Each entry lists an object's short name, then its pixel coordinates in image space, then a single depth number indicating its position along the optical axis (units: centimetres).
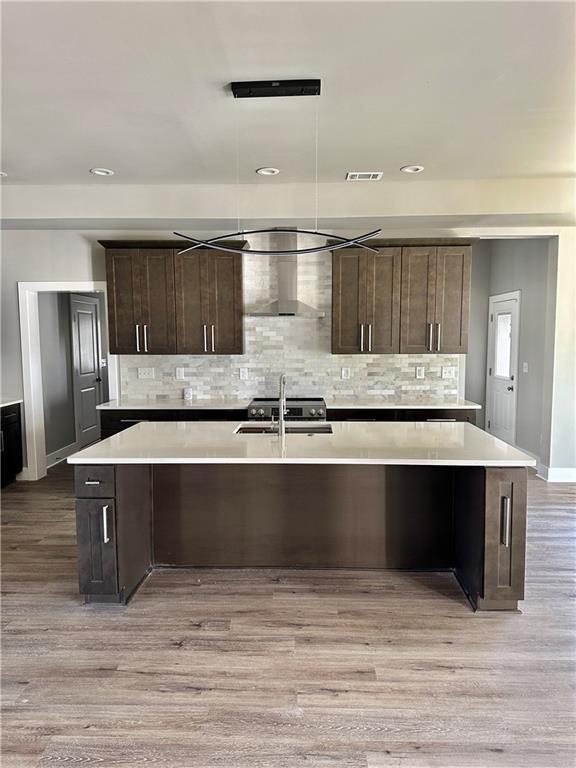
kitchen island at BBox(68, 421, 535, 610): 296
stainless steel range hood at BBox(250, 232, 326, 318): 485
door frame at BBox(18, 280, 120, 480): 516
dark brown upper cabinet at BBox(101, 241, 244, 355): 487
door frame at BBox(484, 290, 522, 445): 657
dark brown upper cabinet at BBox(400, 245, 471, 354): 484
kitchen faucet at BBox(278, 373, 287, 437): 308
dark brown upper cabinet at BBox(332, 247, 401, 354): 486
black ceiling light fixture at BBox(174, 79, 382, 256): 261
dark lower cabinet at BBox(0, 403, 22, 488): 495
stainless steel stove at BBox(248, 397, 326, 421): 462
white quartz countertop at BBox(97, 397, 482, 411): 476
